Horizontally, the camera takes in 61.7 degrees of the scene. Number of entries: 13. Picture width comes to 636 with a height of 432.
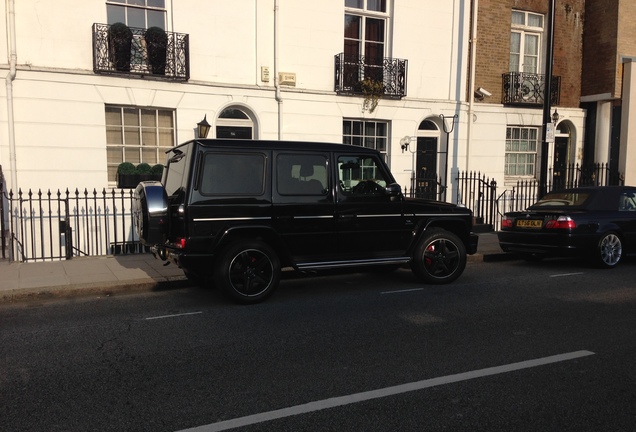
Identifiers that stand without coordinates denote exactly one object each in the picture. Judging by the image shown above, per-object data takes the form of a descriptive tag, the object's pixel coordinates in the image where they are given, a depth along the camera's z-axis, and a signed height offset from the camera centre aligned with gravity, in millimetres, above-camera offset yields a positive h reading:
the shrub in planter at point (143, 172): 12049 -83
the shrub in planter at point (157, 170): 12230 -36
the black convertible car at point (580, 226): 9695 -989
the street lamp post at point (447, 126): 15758 +1351
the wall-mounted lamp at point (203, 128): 12375 +955
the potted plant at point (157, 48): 11984 +2733
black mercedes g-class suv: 6949 -628
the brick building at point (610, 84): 16875 +2900
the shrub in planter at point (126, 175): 11977 -154
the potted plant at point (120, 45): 11617 +2704
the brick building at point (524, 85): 16266 +2772
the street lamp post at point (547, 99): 12117 +1712
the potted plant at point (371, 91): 14438 +2157
